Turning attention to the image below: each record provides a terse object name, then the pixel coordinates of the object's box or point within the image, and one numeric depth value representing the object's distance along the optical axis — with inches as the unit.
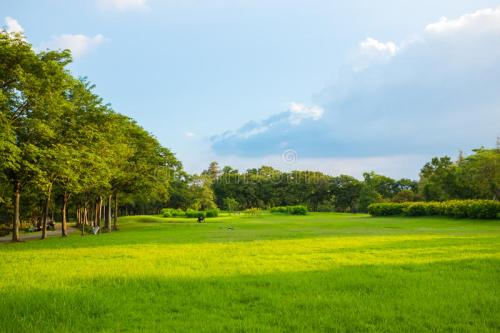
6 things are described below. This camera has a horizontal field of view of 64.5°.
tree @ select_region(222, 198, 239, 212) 3563.0
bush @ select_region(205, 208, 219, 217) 2748.5
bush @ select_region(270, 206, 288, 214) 3110.2
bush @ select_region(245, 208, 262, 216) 2910.9
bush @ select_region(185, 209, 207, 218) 2716.5
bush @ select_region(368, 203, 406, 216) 2140.4
